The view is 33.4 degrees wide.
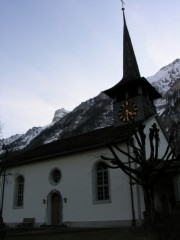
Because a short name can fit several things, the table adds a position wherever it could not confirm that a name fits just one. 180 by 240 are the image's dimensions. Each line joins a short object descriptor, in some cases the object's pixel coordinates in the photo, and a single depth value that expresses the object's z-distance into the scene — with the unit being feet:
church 62.85
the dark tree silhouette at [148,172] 43.04
